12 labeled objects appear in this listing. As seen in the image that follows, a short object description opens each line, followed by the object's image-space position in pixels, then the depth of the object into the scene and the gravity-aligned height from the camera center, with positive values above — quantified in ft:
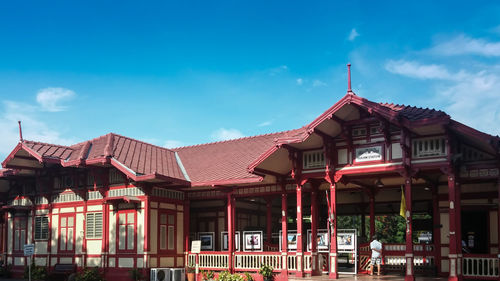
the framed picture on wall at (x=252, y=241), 70.64 -5.99
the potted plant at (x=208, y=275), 72.54 -10.62
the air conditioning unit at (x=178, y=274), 72.08 -10.41
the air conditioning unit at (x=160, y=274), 70.38 -10.17
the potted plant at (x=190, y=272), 74.33 -10.47
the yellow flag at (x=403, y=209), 58.23 -1.60
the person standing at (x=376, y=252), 62.77 -6.63
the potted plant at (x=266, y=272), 66.28 -9.34
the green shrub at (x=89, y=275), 73.31 -10.68
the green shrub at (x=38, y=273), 80.59 -11.33
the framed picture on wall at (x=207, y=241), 77.46 -6.52
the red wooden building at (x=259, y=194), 56.13 +0.12
